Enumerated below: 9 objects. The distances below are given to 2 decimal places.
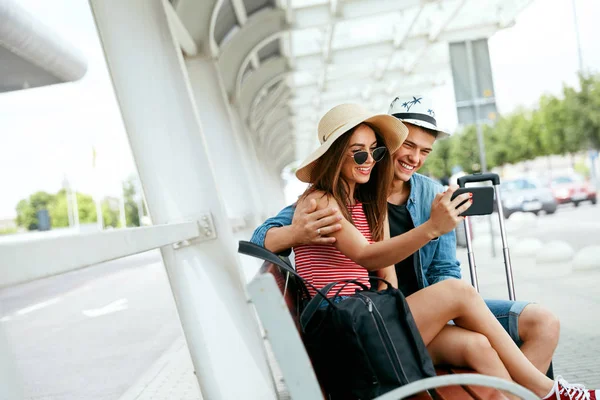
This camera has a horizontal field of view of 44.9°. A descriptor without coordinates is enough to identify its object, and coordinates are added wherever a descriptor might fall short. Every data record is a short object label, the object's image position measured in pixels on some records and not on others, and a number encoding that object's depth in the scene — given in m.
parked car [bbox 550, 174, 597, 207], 28.77
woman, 2.77
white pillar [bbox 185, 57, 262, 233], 9.01
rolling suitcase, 3.59
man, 3.16
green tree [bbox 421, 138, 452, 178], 71.75
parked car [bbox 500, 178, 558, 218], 25.52
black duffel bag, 2.44
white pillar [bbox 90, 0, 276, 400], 4.14
